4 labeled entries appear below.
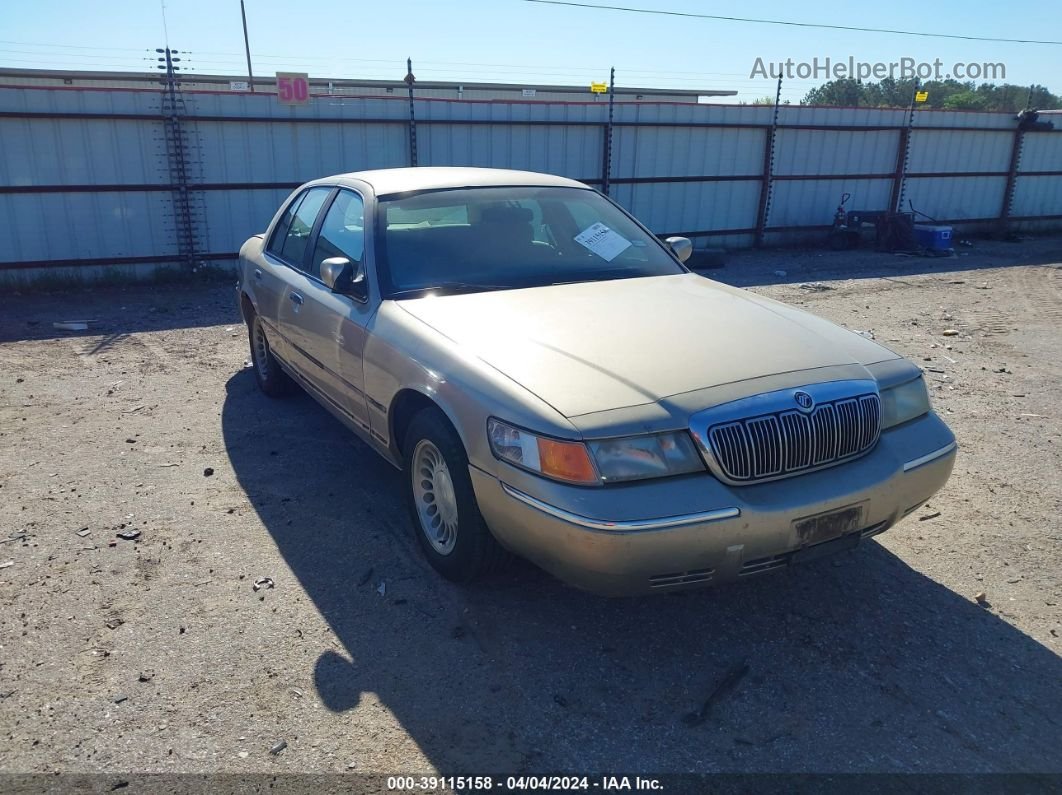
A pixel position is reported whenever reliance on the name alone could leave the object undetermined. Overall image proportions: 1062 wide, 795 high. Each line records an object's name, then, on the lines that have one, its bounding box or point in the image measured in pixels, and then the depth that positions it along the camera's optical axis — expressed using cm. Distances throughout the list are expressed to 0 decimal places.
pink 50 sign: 1151
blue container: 1509
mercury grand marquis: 280
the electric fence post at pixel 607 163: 1384
